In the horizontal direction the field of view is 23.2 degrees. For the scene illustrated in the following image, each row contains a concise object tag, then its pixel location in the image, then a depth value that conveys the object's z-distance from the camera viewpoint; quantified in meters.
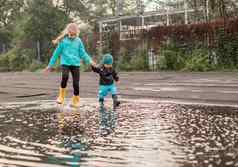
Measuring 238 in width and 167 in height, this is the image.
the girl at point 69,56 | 11.71
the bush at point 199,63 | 26.55
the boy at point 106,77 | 11.77
